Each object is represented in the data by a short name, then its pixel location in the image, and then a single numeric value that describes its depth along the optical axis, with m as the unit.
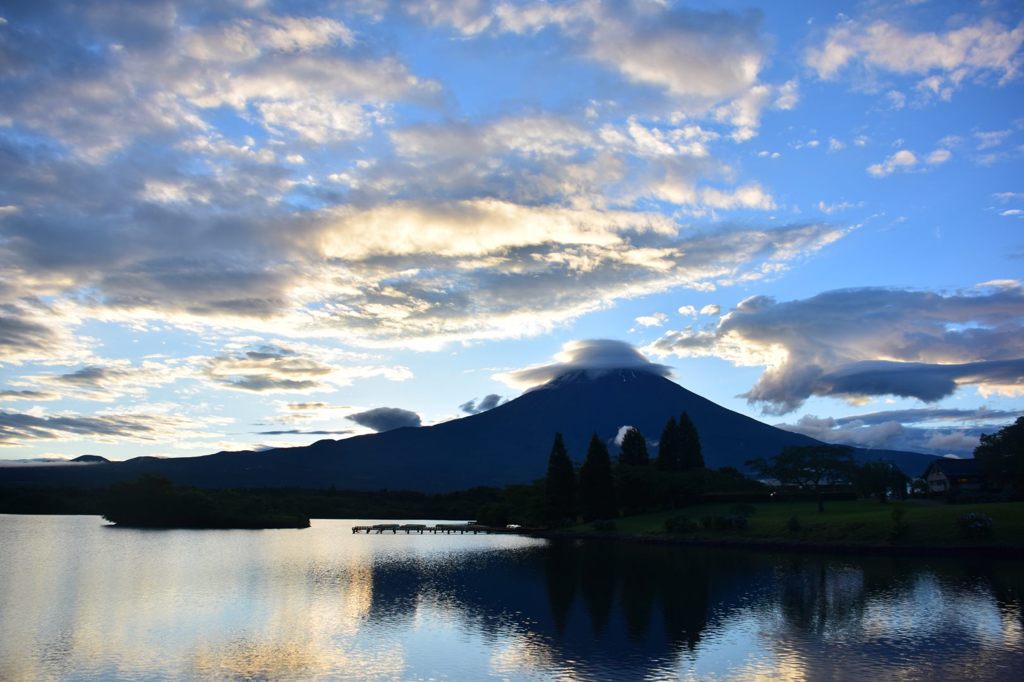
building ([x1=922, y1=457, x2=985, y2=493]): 87.38
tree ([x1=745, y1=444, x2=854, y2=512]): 73.56
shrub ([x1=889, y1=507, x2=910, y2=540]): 54.31
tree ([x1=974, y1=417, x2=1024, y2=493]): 68.38
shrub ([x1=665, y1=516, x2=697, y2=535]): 71.19
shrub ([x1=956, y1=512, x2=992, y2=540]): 50.81
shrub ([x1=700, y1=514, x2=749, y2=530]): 67.75
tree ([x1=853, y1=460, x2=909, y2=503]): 73.75
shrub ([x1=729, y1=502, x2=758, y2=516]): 73.38
